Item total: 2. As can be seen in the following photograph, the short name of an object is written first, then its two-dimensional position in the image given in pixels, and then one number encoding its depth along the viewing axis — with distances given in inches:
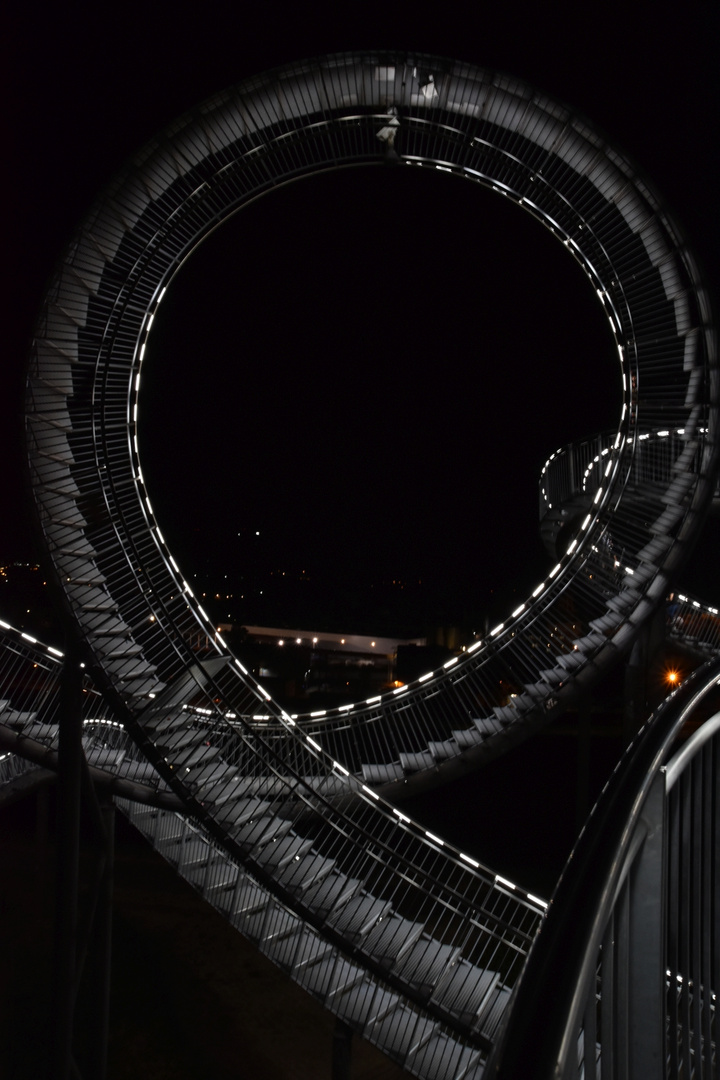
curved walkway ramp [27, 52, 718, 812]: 348.2
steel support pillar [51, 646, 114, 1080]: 330.0
